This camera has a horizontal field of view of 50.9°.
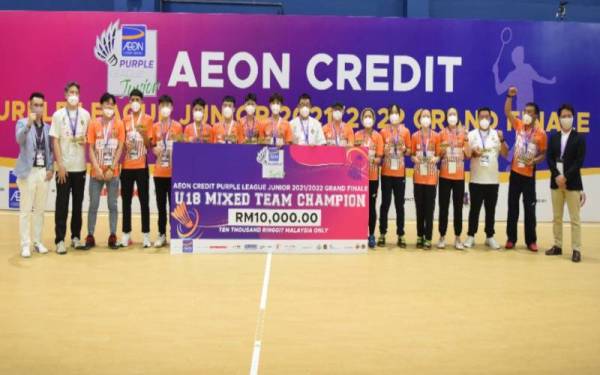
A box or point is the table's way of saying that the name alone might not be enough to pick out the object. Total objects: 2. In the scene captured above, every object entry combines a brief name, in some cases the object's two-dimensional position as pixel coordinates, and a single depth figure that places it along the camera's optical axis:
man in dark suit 7.12
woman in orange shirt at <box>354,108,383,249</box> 7.71
